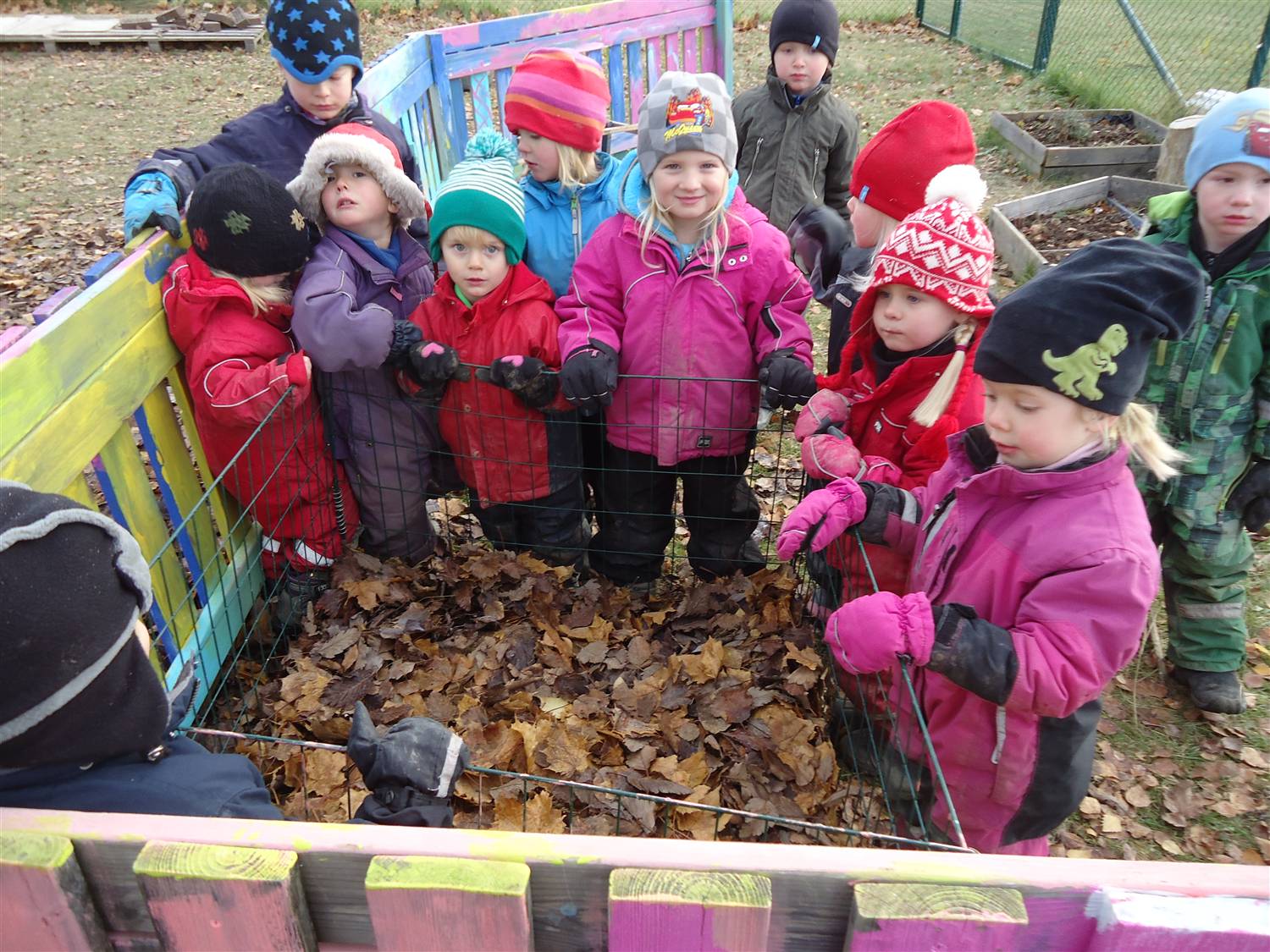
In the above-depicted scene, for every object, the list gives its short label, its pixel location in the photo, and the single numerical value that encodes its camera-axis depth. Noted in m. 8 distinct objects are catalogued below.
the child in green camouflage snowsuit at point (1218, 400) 2.92
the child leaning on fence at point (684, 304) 3.20
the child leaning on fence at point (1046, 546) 1.92
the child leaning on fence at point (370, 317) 3.28
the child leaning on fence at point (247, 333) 3.14
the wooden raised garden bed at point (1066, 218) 6.78
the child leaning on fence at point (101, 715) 1.49
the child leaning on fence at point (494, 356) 3.31
